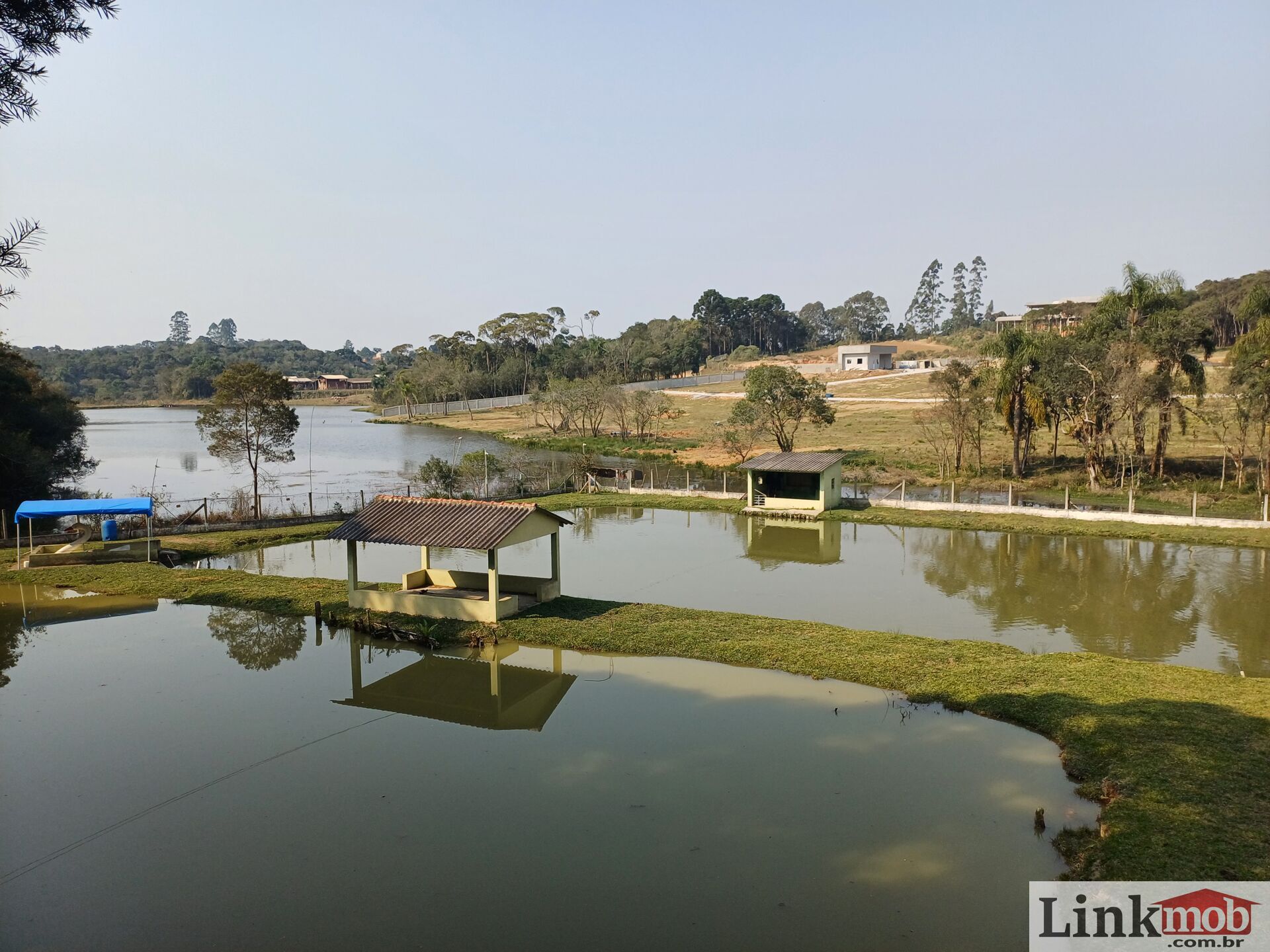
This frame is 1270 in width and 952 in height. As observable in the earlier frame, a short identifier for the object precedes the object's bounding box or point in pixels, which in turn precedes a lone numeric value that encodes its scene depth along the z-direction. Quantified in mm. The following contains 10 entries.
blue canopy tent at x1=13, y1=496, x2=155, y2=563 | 22625
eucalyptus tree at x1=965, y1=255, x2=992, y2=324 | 142750
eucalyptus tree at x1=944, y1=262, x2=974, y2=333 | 141250
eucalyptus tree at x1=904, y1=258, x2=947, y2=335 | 150750
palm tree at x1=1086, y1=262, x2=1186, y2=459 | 33469
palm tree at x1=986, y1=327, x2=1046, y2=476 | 35750
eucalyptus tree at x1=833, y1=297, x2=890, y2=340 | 147250
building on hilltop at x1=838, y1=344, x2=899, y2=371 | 92875
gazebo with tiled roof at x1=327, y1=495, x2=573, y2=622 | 16547
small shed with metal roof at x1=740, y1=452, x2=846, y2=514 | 30141
